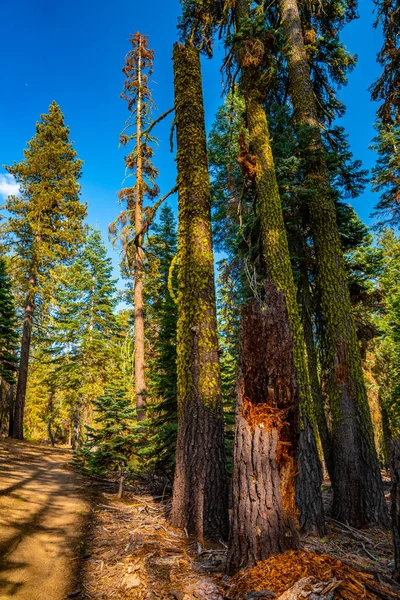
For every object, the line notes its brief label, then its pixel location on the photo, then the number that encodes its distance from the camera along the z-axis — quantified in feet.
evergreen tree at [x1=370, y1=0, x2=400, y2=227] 23.88
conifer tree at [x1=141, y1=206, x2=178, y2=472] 22.53
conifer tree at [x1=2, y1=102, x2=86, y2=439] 55.52
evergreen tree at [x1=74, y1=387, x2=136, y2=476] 21.68
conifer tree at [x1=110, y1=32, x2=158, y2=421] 52.65
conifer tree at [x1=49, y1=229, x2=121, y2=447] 63.67
